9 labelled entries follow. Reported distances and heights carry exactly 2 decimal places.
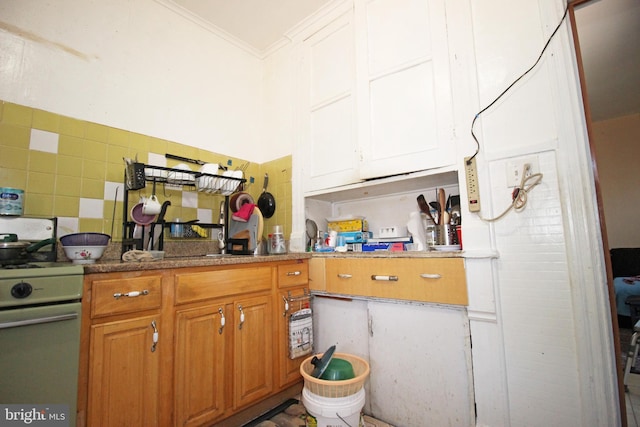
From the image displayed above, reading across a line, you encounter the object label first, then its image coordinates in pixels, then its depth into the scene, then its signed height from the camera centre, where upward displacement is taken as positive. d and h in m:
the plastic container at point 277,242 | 2.14 -0.01
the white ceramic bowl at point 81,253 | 1.26 -0.04
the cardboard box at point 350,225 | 2.10 +0.11
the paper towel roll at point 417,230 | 1.81 +0.05
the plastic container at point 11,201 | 1.28 +0.22
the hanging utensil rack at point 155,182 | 1.61 +0.42
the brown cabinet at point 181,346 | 1.07 -0.48
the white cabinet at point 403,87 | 1.59 +0.95
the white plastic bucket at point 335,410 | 1.29 -0.82
